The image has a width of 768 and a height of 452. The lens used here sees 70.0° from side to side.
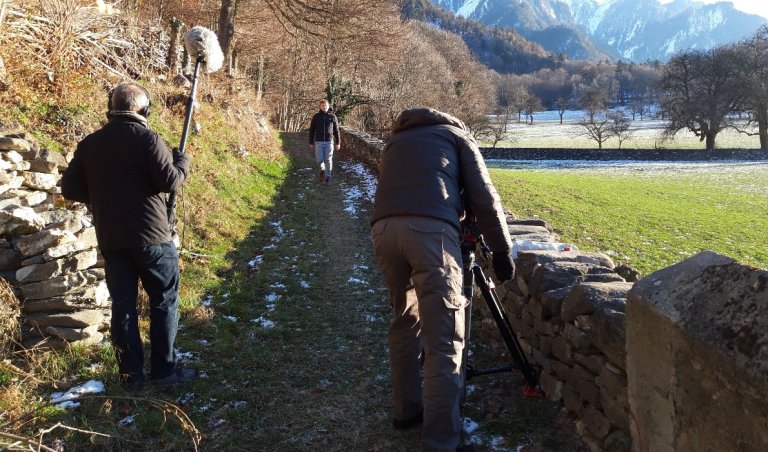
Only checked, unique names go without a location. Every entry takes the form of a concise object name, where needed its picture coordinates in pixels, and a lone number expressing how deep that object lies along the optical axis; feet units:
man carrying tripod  9.68
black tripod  12.02
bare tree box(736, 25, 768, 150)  151.84
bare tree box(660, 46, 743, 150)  161.48
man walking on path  43.04
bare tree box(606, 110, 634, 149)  190.39
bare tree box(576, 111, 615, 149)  189.16
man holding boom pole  11.77
